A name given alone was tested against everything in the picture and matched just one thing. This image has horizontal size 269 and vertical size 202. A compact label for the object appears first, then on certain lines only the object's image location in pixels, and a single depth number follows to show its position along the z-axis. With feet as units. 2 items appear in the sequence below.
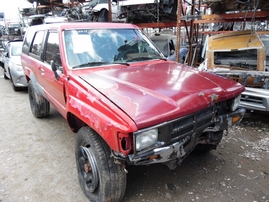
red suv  5.92
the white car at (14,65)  21.40
